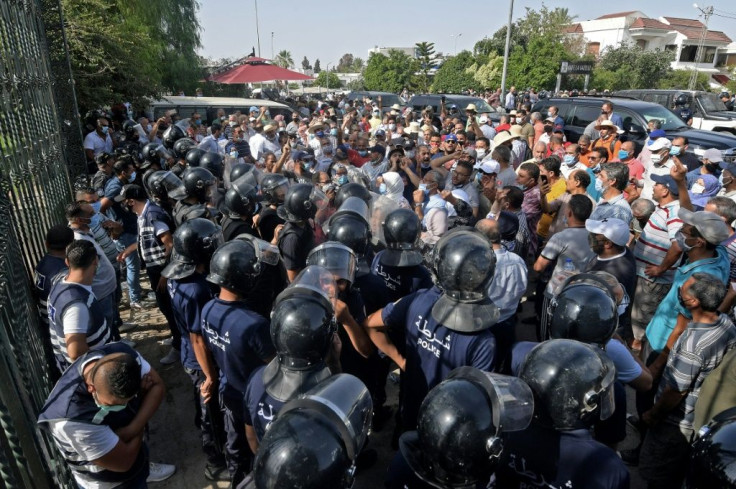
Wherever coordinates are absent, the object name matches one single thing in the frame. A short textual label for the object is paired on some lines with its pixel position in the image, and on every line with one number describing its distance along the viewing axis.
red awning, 16.17
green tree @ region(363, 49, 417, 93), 36.00
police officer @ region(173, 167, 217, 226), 4.96
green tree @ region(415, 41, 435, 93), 37.97
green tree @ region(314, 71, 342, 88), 52.91
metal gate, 2.25
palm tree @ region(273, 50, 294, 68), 82.75
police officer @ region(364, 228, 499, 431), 2.42
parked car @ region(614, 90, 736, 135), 13.11
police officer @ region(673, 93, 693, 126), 13.03
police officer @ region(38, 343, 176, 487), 2.25
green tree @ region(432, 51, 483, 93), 32.72
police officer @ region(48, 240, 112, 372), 2.97
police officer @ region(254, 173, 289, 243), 5.00
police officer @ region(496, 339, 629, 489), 1.75
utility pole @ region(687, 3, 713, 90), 35.19
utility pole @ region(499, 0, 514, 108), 17.55
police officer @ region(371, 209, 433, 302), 3.54
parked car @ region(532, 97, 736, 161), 9.09
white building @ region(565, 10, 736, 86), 54.50
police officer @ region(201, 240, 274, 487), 2.72
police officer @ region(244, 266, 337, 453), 2.21
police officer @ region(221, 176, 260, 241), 4.71
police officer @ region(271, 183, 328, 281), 4.11
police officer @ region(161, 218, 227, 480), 3.32
